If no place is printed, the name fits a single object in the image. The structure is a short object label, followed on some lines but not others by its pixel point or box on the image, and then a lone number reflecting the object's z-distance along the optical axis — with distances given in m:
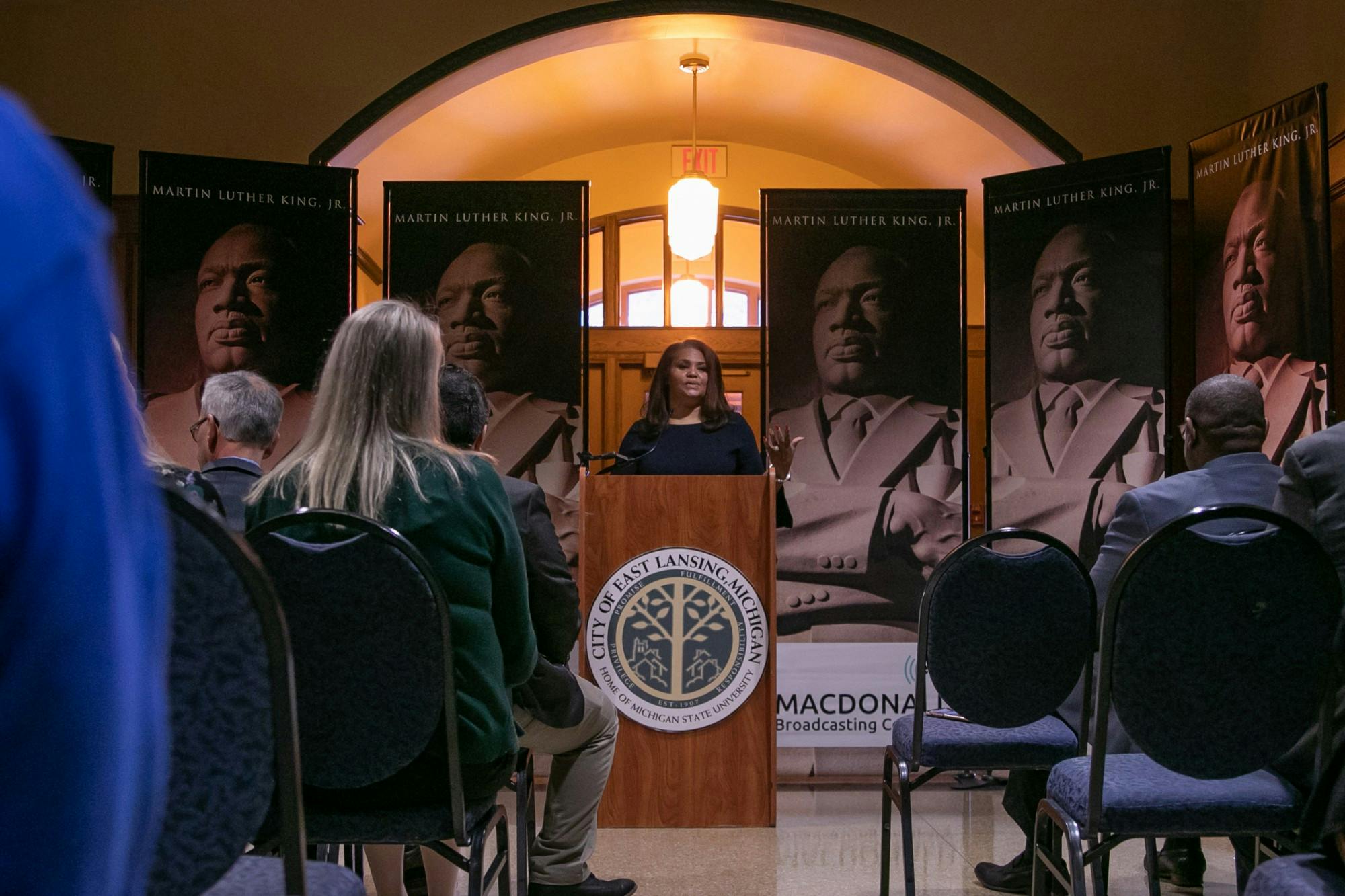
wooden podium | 3.42
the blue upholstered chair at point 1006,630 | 2.28
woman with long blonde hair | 1.78
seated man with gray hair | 2.98
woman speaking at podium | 4.21
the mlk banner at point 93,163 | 4.27
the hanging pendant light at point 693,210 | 6.45
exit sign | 8.76
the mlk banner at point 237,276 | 4.48
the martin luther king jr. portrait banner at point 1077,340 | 4.32
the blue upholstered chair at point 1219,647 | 1.68
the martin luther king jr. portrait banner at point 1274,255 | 3.85
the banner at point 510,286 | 4.70
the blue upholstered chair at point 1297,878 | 1.22
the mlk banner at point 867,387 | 4.46
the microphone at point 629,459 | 3.55
